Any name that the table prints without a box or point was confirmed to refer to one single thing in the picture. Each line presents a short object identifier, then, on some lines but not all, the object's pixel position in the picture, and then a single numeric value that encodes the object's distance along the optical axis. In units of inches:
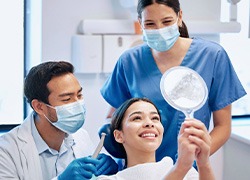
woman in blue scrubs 72.8
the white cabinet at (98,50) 100.6
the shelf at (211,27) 108.3
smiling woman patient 66.5
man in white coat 70.4
